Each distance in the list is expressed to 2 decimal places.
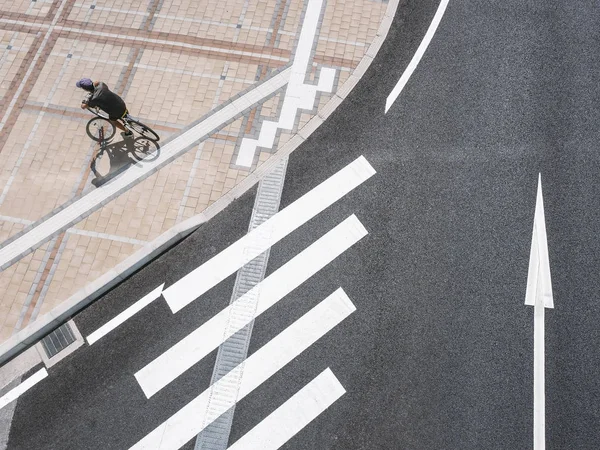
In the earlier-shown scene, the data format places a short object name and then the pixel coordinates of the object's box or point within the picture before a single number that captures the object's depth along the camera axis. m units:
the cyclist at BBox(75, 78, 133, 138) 9.59
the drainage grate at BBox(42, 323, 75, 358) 9.25
